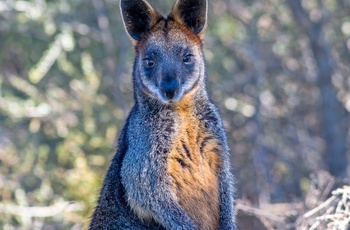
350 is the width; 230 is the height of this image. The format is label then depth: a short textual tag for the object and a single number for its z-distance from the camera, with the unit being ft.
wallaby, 40.57
